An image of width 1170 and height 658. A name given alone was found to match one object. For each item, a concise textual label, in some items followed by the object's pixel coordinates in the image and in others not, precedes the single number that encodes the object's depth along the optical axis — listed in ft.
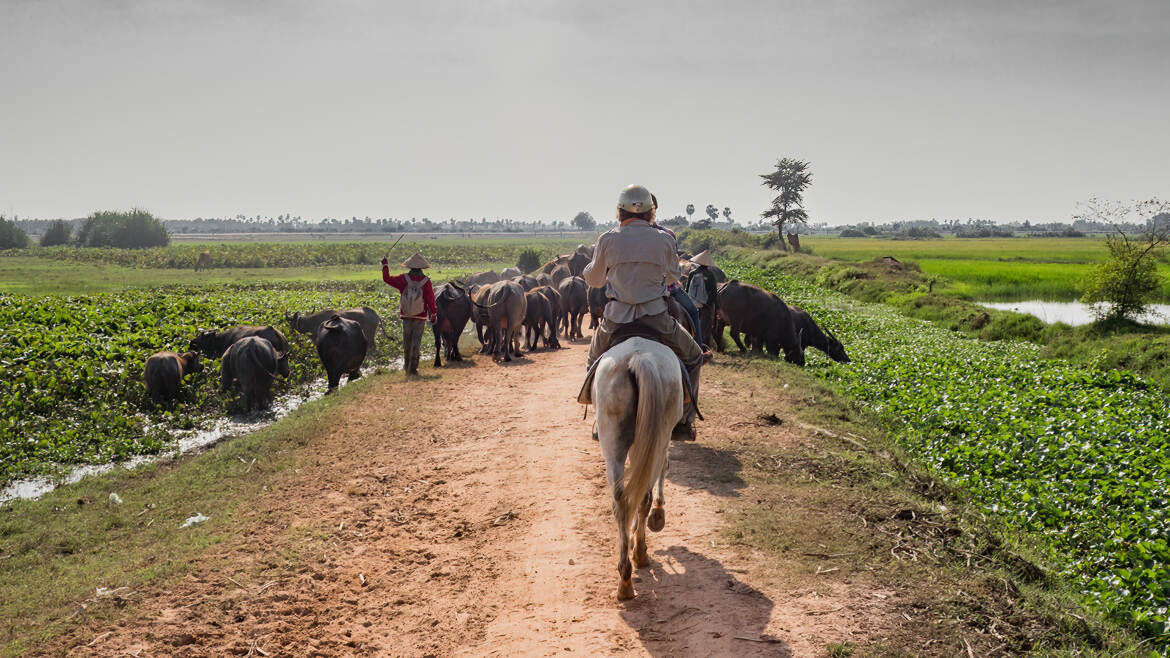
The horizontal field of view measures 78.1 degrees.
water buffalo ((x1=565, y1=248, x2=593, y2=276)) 81.67
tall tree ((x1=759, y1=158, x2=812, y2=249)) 204.85
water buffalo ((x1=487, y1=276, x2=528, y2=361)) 52.90
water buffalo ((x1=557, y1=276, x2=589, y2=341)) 66.74
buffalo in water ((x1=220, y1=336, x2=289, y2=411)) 43.70
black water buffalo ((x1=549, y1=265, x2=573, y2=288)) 79.80
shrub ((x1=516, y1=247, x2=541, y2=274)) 136.56
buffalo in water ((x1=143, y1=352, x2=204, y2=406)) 42.68
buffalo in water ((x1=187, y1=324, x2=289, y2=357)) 50.80
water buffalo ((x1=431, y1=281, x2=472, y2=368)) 54.44
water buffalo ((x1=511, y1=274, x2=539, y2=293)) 69.46
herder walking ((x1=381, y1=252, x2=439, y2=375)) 45.70
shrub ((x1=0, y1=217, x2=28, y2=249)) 244.01
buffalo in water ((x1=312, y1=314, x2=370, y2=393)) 46.96
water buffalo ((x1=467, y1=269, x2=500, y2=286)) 86.69
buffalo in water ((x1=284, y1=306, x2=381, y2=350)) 58.86
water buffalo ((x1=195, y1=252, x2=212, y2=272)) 172.33
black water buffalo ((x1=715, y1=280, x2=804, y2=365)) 54.34
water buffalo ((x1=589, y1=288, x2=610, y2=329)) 55.06
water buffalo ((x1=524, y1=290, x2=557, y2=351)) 57.67
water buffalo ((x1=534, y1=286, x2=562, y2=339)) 61.93
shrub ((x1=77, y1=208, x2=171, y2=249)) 270.87
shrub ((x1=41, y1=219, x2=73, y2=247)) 267.51
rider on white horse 19.40
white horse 16.78
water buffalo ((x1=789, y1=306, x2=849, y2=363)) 55.47
